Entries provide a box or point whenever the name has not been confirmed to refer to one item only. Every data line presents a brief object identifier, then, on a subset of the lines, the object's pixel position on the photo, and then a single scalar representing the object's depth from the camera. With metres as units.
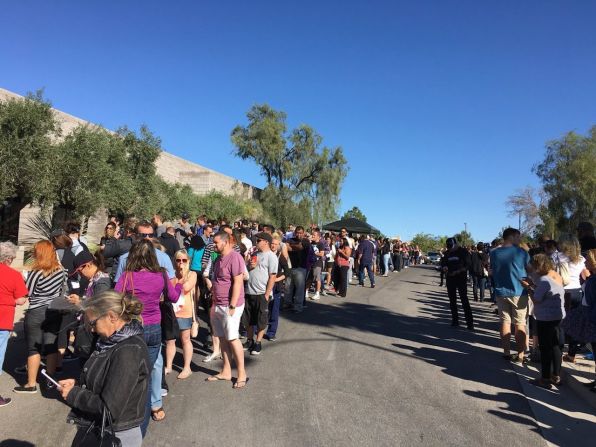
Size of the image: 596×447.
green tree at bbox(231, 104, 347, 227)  39.06
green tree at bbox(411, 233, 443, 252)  86.94
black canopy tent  23.03
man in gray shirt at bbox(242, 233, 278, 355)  6.17
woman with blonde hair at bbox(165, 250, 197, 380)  5.20
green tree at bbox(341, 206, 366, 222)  131.75
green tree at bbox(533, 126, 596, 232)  34.94
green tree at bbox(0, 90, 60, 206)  13.08
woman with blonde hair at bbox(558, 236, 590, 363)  6.30
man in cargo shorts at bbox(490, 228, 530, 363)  6.49
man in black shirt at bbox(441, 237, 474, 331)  8.59
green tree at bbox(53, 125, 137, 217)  15.34
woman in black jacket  2.24
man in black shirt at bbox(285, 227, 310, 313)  9.72
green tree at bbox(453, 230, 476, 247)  71.24
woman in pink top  3.73
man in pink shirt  5.01
